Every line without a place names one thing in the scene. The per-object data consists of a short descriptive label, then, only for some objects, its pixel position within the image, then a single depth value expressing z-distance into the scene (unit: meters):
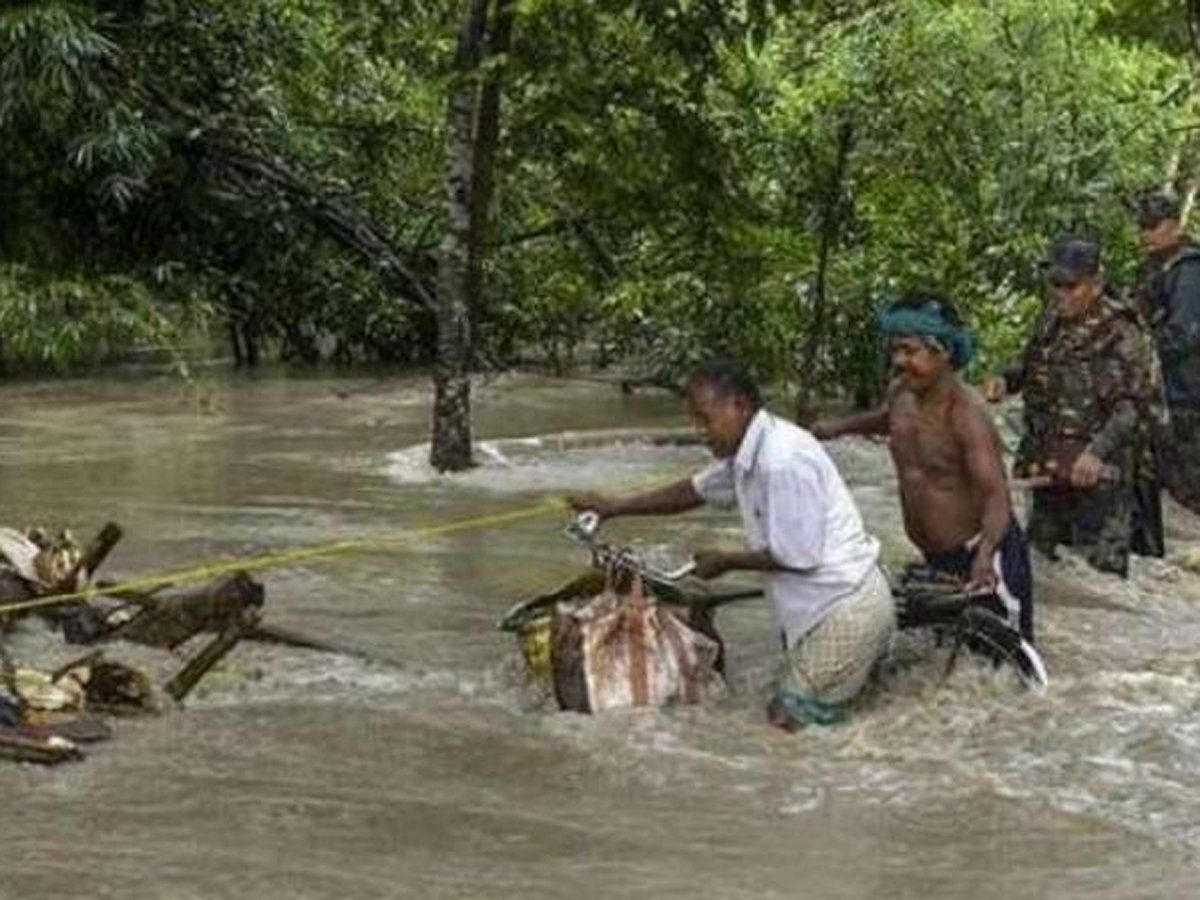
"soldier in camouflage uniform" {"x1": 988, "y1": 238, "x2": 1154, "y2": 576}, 14.86
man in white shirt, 11.22
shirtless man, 11.79
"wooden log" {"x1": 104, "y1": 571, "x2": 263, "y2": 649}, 12.80
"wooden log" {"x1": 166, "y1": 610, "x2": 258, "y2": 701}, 11.92
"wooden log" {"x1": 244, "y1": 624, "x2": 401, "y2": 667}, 12.76
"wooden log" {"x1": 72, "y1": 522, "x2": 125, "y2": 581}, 13.22
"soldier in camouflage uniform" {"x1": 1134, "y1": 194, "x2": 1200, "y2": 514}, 17.65
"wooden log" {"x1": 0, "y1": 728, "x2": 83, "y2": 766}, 10.61
